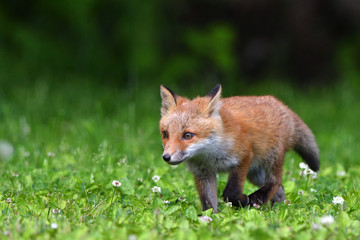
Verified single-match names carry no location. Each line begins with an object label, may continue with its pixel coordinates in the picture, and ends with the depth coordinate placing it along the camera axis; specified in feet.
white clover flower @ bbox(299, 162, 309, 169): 40.62
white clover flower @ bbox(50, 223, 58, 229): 26.05
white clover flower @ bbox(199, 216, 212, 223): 29.19
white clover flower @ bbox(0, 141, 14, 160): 47.65
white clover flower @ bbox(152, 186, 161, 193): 36.73
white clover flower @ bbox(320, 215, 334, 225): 26.11
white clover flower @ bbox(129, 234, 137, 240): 24.49
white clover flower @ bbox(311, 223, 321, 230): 25.98
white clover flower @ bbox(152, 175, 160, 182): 39.03
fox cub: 33.40
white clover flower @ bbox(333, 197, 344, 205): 32.72
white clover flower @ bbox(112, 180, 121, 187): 35.96
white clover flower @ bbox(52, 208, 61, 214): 31.11
